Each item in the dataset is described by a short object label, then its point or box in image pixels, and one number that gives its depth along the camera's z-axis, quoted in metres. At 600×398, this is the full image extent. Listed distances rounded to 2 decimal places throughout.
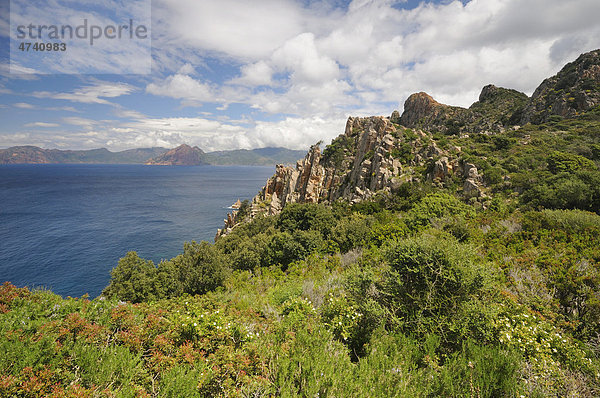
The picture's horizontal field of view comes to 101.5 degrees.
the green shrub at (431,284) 6.07
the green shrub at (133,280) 16.36
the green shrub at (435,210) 18.55
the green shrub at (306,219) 24.25
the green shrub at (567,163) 23.65
